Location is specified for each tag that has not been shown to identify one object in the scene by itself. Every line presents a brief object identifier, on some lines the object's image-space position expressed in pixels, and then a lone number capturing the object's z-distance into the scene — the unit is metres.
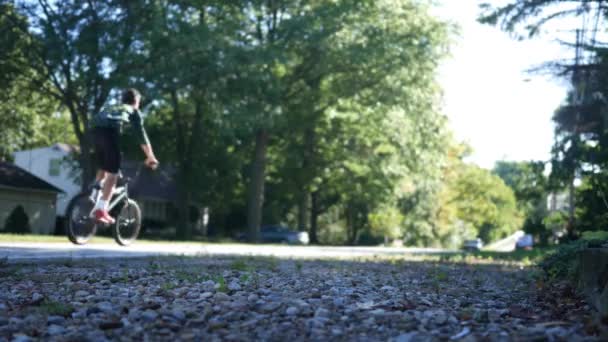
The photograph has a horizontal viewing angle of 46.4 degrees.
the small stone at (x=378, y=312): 5.23
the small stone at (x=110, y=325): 4.71
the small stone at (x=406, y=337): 4.40
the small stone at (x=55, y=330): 4.60
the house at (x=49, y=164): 52.84
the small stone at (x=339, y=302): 5.70
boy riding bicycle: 10.22
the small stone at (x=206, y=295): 5.94
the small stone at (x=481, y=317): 5.06
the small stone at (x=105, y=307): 5.26
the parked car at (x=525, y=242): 42.22
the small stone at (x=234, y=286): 6.56
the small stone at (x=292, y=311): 5.22
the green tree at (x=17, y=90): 27.62
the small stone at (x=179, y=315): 4.95
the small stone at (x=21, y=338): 4.35
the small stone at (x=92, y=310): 5.23
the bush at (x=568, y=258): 7.54
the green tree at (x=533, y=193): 25.47
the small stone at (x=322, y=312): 5.15
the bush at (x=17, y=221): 35.00
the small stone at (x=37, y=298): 5.63
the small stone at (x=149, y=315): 4.91
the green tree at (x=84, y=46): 25.94
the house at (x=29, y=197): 37.81
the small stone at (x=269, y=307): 5.35
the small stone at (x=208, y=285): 6.54
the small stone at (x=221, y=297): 5.81
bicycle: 10.73
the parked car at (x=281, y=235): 43.09
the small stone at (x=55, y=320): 4.93
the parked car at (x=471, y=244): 60.66
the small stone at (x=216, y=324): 4.73
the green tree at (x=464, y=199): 63.88
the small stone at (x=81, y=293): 6.07
